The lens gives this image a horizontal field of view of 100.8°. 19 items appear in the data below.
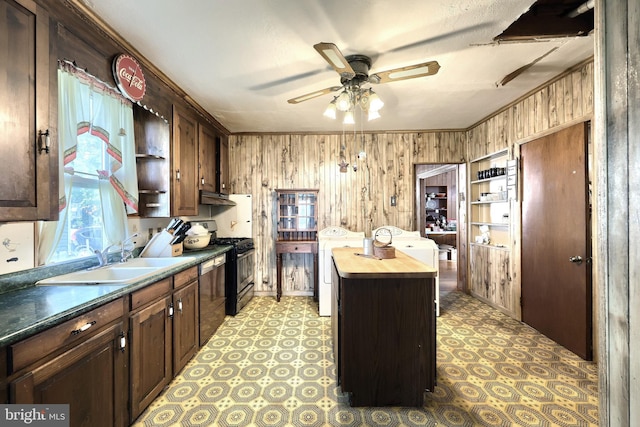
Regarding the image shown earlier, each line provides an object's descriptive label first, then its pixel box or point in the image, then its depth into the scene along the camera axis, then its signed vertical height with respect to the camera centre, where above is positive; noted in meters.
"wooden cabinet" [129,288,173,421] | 1.62 -0.92
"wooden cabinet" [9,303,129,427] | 1.03 -0.74
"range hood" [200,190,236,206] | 3.25 +0.22
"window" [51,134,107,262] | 1.92 +0.07
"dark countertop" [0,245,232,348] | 1.03 -0.42
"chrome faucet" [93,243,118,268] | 1.97 -0.30
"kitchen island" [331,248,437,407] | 1.77 -0.84
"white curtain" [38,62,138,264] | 1.59 +0.52
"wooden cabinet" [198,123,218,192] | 3.31 +0.76
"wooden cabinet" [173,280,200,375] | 2.09 -0.93
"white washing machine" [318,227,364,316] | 3.38 -0.69
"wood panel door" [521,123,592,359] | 2.33 -0.27
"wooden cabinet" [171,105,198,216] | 2.72 +0.56
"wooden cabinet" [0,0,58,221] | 1.19 +0.48
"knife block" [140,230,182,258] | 2.46 -0.30
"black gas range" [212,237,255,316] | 3.30 -0.78
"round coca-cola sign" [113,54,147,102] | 1.89 +1.04
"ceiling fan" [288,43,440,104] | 1.61 +1.02
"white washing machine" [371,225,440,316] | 3.36 -0.47
